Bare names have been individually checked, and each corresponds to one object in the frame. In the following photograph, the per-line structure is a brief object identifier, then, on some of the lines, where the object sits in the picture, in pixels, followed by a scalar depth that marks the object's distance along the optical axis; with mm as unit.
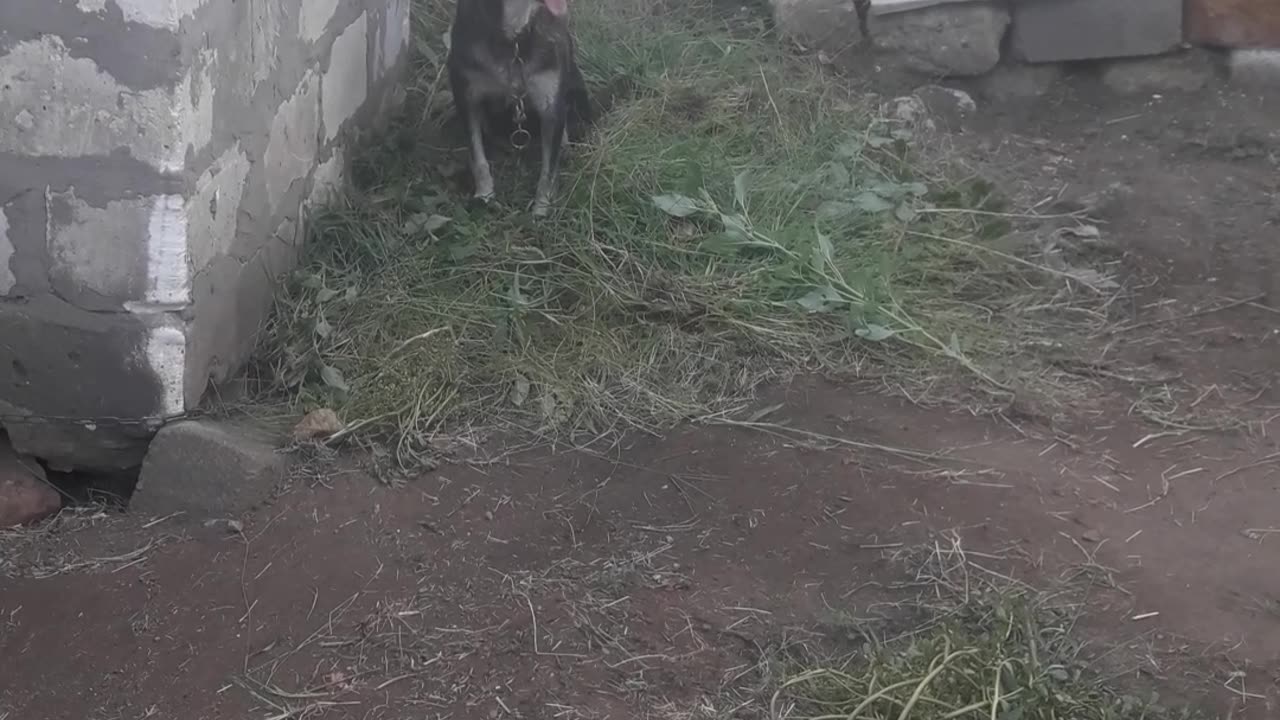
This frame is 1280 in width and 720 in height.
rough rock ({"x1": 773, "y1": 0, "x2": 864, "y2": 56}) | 5715
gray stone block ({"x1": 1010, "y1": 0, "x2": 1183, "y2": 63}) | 5312
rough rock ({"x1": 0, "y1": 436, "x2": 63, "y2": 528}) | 3293
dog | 4348
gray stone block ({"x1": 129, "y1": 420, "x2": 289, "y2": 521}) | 3164
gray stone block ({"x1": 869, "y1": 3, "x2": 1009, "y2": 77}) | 5484
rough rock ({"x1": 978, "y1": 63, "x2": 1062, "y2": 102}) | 5562
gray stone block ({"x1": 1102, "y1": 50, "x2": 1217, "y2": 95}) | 5348
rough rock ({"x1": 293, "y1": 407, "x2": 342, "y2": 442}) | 3344
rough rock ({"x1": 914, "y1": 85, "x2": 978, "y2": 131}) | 5398
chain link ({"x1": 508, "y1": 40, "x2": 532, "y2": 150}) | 4402
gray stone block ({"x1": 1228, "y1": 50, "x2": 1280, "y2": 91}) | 5203
